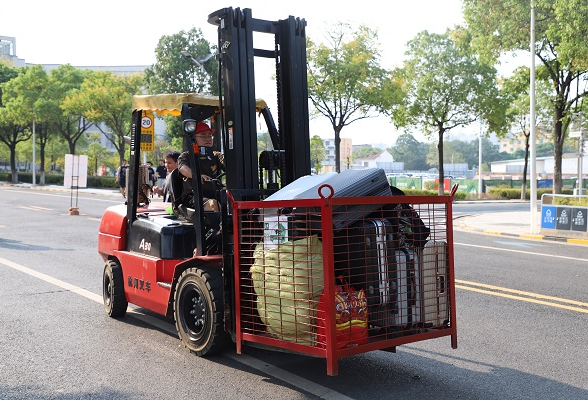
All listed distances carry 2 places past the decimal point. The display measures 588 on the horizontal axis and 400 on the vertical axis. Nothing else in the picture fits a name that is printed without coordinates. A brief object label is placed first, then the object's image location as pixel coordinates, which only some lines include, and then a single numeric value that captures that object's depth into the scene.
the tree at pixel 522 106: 26.14
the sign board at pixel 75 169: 26.42
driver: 6.11
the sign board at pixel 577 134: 20.42
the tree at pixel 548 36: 18.65
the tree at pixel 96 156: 73.19
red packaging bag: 4.53
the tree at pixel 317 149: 42.84
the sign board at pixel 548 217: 18.48
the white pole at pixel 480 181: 48.28
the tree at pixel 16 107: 57.28
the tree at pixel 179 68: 48.50
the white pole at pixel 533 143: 19.25
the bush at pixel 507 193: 47.97
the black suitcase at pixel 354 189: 4.64
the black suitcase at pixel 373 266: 4.73
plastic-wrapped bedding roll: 4.57
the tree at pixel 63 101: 56.03
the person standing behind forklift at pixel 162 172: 21.48
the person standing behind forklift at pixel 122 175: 21.74
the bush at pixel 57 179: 52.92
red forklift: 4.62
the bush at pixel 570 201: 18.45
